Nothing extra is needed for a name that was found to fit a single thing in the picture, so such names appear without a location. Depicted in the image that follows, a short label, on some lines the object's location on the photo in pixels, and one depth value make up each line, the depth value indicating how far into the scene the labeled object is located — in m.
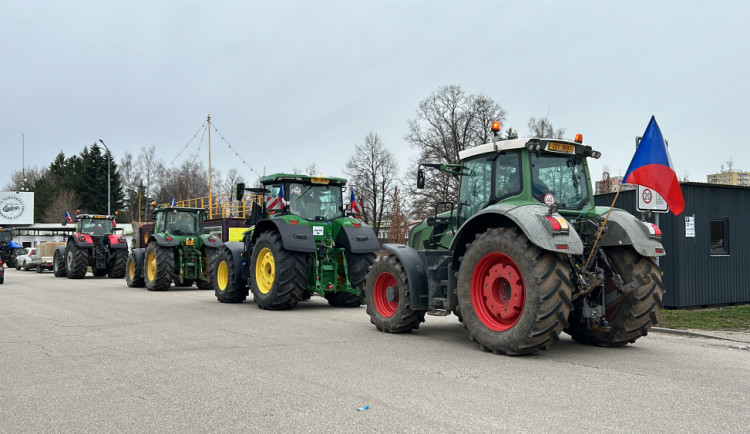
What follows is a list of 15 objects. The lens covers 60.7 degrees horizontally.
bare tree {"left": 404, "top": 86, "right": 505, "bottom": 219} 41.00
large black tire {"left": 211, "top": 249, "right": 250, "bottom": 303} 14.52
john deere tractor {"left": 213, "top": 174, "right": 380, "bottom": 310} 12.69
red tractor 26.28
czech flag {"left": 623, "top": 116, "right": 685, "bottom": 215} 7.65
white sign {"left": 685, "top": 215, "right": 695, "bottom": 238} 13.38
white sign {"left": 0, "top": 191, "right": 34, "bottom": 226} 62.75
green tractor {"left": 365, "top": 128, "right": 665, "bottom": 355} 7.03
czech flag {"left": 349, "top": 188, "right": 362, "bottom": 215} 14.17
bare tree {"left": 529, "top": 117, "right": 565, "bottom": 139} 44.00
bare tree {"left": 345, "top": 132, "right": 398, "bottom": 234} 57.78
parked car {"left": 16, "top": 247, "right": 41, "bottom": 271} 35.03
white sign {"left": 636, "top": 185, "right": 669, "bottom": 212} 10.16
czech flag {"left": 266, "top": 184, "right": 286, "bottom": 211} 13.52
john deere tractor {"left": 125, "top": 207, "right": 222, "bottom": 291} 19.25
